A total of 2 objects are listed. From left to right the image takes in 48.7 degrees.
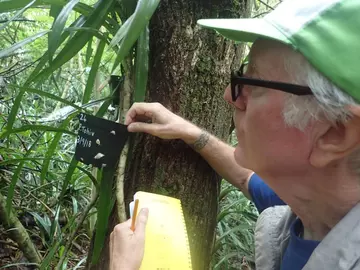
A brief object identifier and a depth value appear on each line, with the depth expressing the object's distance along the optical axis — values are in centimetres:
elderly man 66
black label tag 97
